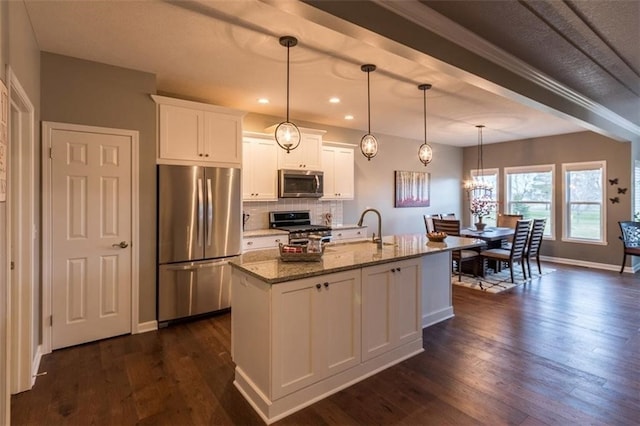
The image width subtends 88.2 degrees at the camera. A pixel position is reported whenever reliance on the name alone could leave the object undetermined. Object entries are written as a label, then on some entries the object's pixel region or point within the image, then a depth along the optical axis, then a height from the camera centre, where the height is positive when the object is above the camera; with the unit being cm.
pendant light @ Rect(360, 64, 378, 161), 361 +74
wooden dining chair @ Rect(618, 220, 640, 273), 571 -45
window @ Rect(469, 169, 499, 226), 780 +75
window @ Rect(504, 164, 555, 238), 703 +44
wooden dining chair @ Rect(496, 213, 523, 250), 636 -20
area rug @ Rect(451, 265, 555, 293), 505 -113
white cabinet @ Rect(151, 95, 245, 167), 355 +90
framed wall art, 700 +52
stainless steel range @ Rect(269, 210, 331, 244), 485 -18
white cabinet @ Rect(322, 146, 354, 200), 556 +69
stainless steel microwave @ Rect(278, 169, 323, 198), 497 +45
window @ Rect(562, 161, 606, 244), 636 +21
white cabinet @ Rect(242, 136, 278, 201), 472 +63
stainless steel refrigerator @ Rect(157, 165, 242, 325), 355 -28
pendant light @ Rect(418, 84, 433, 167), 405 +73
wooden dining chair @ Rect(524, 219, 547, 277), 555 -46
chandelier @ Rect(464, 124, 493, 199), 770 +83
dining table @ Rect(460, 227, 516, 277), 536 -39
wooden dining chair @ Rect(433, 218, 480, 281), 536 -65
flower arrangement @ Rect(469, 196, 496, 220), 619 +12
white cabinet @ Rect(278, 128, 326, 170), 501 +90
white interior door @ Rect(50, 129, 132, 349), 304 -22
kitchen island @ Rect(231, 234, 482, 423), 209 -78
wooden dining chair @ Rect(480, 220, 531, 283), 517 -64
